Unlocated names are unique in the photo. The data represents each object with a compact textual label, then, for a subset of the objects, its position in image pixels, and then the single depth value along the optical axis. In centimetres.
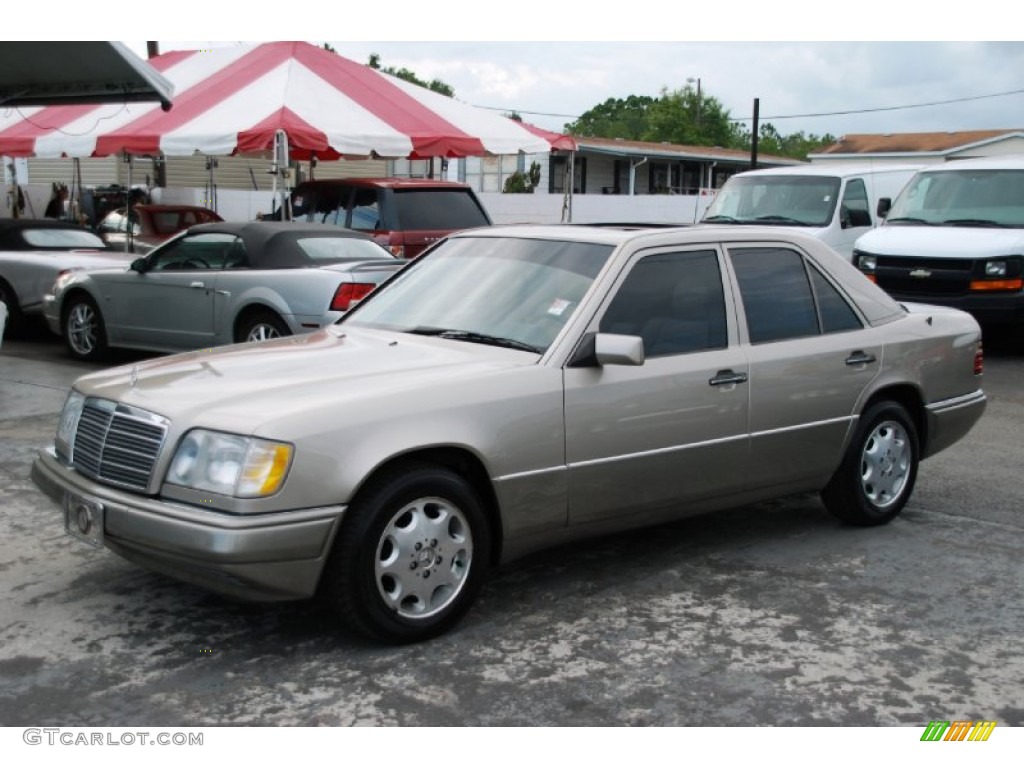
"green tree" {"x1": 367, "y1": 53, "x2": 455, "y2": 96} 8263
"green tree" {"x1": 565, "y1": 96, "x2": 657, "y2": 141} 9756
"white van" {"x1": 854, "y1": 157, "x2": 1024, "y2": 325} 1180
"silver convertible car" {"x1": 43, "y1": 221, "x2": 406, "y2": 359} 973
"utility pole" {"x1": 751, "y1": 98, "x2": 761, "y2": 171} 3959
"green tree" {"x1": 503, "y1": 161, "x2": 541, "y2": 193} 3941
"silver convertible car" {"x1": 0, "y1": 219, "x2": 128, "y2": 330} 1286
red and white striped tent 1433
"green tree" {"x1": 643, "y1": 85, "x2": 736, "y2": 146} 7894
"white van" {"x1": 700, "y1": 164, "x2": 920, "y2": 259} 1441
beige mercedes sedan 405
